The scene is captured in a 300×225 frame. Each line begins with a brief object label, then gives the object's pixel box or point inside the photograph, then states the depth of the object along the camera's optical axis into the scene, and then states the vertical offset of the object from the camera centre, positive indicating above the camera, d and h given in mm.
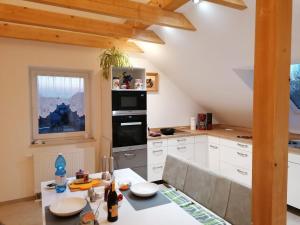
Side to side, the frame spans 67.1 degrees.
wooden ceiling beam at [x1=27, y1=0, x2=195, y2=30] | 2045 +913
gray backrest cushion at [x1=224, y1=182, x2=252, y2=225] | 1555 -734
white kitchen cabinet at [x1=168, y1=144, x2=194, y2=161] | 3800 -801
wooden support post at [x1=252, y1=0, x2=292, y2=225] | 863 -13
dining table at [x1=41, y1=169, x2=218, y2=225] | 1374 -710
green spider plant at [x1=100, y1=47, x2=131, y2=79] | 3381 +672
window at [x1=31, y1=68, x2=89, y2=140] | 3426 +20
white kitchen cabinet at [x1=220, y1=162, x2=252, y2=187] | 3379 -1073
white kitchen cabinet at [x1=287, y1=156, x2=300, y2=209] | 2707 -988
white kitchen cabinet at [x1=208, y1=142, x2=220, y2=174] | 3897 -926
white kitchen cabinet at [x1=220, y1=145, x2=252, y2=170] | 3354 -835
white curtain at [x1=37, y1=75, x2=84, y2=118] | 3462 +180
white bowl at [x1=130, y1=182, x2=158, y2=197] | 1699 -671
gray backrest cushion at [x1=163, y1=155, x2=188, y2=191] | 2271 -720
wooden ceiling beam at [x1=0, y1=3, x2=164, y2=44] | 2440 +972
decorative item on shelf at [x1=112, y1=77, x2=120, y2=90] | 3264 +297
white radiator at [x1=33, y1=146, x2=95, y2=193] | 3211 -835
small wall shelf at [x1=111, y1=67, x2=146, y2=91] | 3284 +429
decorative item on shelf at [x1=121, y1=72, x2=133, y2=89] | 3445 +384
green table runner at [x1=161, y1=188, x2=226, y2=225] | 1730 -898
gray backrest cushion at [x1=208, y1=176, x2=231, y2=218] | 1741 -742
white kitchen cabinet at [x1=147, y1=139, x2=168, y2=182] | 3605 -866
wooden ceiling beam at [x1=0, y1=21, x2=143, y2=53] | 2932 +961
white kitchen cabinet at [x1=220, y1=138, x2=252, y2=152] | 3323 -643
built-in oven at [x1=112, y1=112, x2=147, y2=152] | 3234 -408
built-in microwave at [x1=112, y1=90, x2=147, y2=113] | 3226 +56
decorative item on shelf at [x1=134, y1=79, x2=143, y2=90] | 3442 +300
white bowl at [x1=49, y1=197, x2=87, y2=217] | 1426 -679
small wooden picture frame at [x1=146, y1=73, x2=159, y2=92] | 4070 +402
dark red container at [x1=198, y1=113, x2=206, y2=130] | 4406 -347
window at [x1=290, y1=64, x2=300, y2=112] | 3183 +238
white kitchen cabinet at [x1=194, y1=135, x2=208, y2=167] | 4012 -829
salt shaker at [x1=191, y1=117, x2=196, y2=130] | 4398 -393
